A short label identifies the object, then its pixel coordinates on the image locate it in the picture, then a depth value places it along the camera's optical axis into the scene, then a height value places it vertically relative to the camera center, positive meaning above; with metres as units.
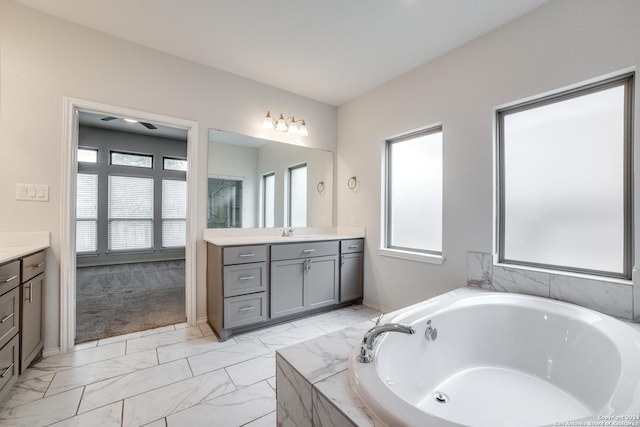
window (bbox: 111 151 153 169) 5.14 +1.07
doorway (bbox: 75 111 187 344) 4.37 +0.13
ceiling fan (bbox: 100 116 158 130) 4.48 +1.59
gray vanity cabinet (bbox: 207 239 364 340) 2.30 -0.64
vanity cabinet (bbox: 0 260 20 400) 1.39 -0.60
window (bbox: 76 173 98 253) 4.86 +0.01
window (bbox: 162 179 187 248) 5.61 +0.03
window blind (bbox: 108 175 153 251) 5.15 +0.03
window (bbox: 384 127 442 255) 2.61 +0.24
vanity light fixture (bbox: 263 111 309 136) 2.99 +1.04
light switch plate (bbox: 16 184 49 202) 1.93 +0.16
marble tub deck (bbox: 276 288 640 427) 0.84 -0.59
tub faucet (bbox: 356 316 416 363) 1.06 -0.50
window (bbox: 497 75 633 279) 1.65 +0.24
